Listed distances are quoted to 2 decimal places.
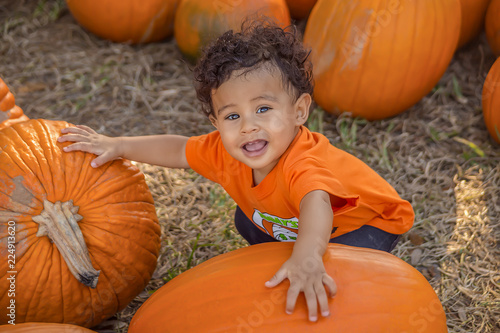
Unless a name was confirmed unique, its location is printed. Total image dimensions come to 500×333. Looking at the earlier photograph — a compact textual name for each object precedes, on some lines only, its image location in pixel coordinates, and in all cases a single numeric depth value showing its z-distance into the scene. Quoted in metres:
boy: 1.66
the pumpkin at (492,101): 2.92
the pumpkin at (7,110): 2.53
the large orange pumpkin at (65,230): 1.90
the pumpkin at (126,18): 3.65
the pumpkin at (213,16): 3.35
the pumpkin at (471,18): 3.40
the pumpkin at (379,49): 2.91
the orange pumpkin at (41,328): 1.64
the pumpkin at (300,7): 3.79
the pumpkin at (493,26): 3.29
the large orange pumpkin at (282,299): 1.59
